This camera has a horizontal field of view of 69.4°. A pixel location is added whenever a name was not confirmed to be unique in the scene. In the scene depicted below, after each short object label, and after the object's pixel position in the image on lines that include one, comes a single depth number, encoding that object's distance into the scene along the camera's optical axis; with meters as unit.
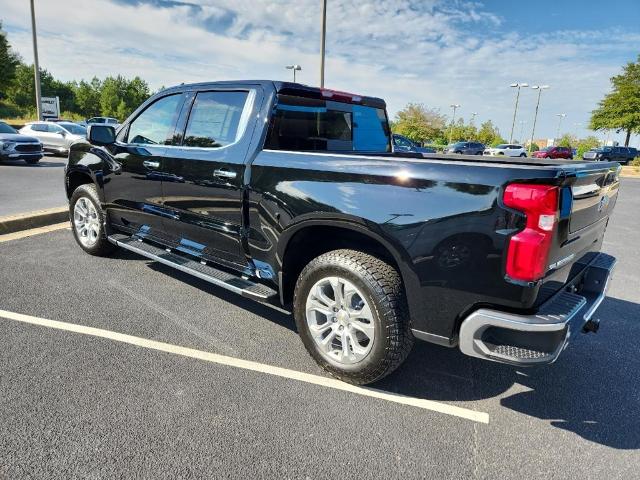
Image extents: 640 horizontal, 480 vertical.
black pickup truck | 2.27
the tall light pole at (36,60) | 22.73
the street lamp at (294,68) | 31.36
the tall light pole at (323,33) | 16.09
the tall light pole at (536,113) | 53.42
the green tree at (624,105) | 38.16
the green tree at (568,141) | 65.15
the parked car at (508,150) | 38.69
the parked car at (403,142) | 17.89
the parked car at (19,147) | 14.70
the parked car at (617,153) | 38.75
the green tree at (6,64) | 40.72
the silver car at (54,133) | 18.61
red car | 36.94
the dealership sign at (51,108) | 45.50
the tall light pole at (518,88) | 50.53
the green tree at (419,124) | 64.12
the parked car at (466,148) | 37.10
